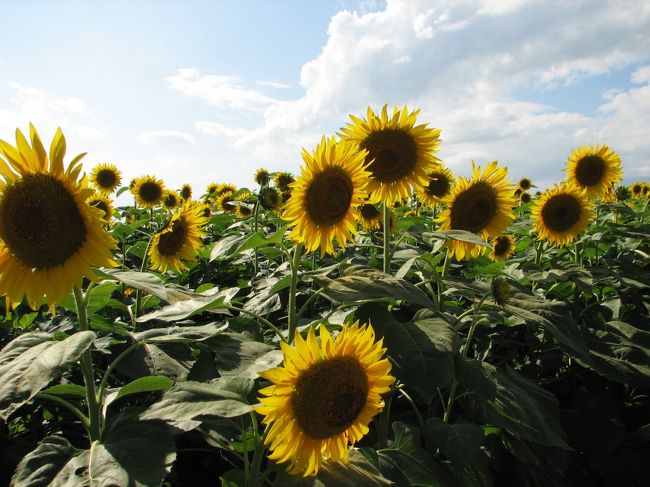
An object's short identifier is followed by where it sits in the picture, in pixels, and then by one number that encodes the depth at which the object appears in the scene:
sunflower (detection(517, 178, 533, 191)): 11.06
